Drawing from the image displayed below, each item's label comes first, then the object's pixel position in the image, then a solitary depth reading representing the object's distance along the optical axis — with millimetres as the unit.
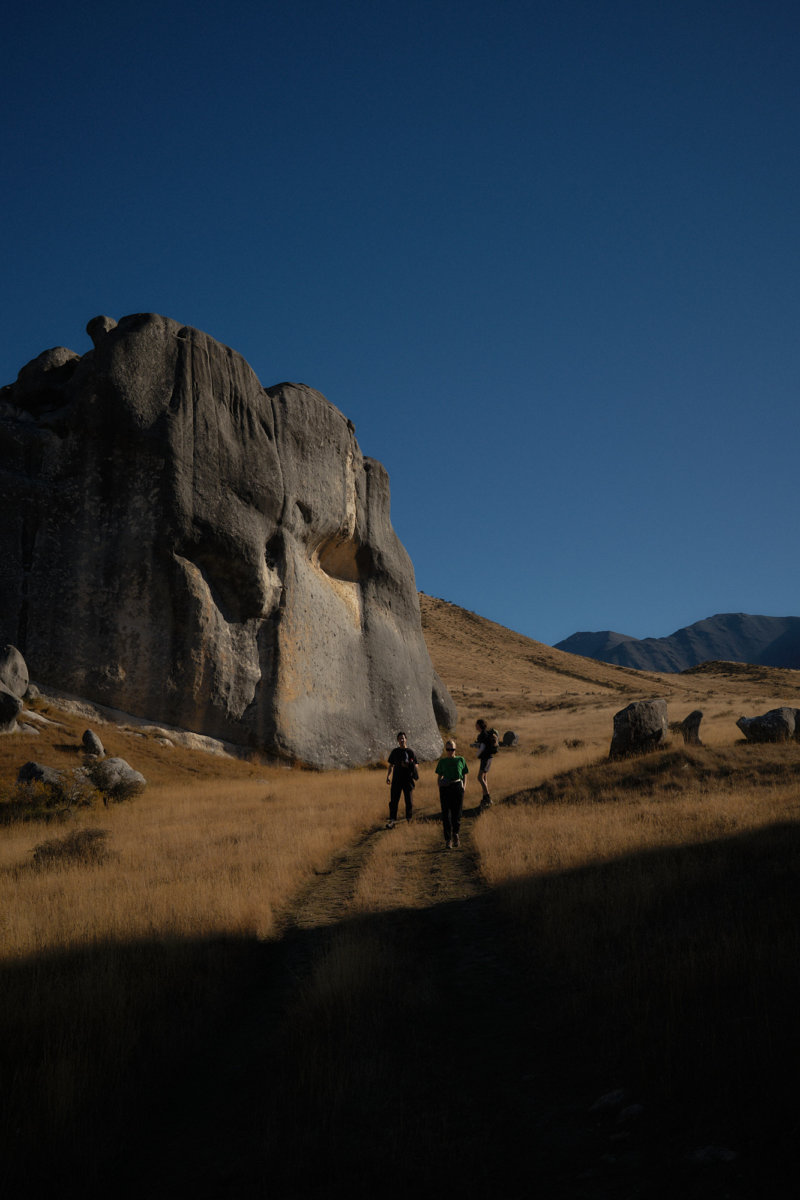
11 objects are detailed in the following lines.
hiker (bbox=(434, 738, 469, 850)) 12828
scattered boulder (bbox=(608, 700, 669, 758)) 20422
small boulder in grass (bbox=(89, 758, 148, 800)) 17297
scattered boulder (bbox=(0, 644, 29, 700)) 20234
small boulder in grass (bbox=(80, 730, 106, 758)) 19522
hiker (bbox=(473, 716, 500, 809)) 17328
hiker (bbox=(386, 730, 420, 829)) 15523
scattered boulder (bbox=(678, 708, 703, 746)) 21141
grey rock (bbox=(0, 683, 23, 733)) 18906
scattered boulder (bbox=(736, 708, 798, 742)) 19922
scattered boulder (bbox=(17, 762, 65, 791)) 16031
